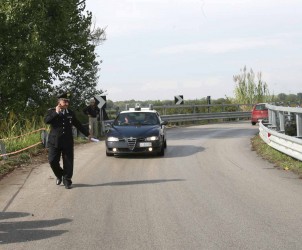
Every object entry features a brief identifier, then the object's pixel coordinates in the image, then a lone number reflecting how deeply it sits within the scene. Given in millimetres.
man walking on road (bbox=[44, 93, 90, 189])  8906
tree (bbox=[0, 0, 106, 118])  18188
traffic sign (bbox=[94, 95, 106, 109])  22406
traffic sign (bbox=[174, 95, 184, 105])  34031
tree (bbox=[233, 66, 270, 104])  39188
